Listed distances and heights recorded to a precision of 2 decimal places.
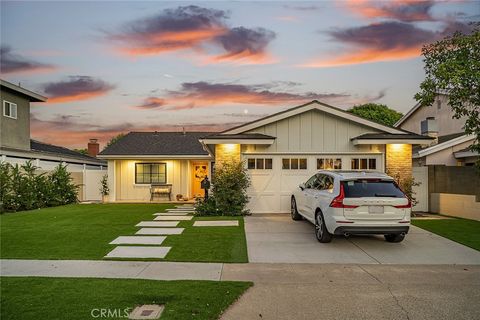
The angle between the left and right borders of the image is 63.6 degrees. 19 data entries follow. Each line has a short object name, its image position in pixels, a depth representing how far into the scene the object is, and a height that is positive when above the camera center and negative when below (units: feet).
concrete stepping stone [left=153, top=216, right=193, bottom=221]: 43.60 -6.11
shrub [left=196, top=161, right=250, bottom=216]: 45.70 -3.27
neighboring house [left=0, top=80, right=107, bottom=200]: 64.69 +4.48
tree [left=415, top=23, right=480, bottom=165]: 27.58 +6.46
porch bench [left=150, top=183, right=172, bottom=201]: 71.87 -4.66
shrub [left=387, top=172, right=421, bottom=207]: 46.14 -2.51
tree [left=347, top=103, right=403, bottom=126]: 149.59 +20.30
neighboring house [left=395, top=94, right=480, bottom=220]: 43.57 -1.70
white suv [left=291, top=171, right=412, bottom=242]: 27.45 -3.09
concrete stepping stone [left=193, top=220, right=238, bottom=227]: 38.63 -6.04
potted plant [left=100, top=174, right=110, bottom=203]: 69.72 -4.44
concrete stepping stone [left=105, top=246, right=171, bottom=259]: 26.30 -6.16
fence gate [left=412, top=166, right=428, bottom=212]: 49.24 -3.34
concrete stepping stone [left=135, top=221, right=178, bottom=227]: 39.30 -6.10
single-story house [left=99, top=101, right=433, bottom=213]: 46.88 +1.89
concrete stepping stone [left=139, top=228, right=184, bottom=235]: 34.78 -6.10
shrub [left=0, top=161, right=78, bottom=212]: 52.95 -3.25
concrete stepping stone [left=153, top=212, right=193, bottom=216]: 48.42 -6.16
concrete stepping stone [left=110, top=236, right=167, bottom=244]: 30.83 -6.12
